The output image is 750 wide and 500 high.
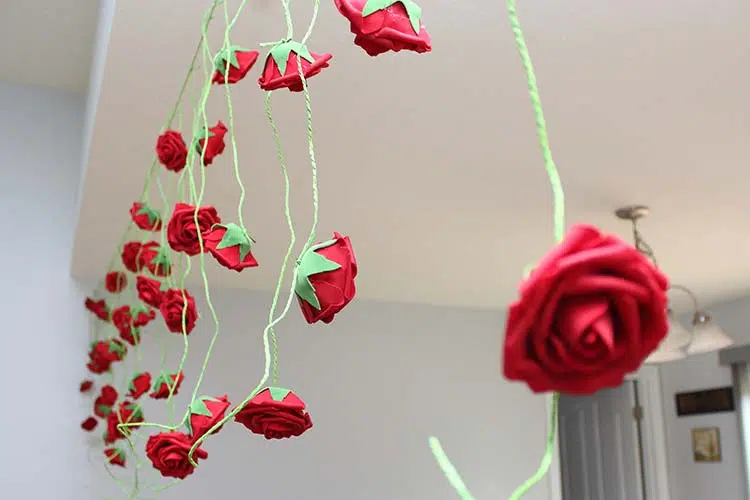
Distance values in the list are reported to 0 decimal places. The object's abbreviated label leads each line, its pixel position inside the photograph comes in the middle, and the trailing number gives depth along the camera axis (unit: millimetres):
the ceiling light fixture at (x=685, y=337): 2803
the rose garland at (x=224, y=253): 785
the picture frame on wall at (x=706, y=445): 4277
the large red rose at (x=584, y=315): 340
